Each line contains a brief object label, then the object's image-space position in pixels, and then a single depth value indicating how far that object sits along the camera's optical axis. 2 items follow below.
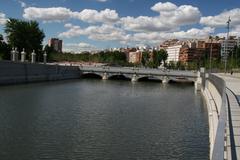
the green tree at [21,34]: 73.75
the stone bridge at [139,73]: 57.65
